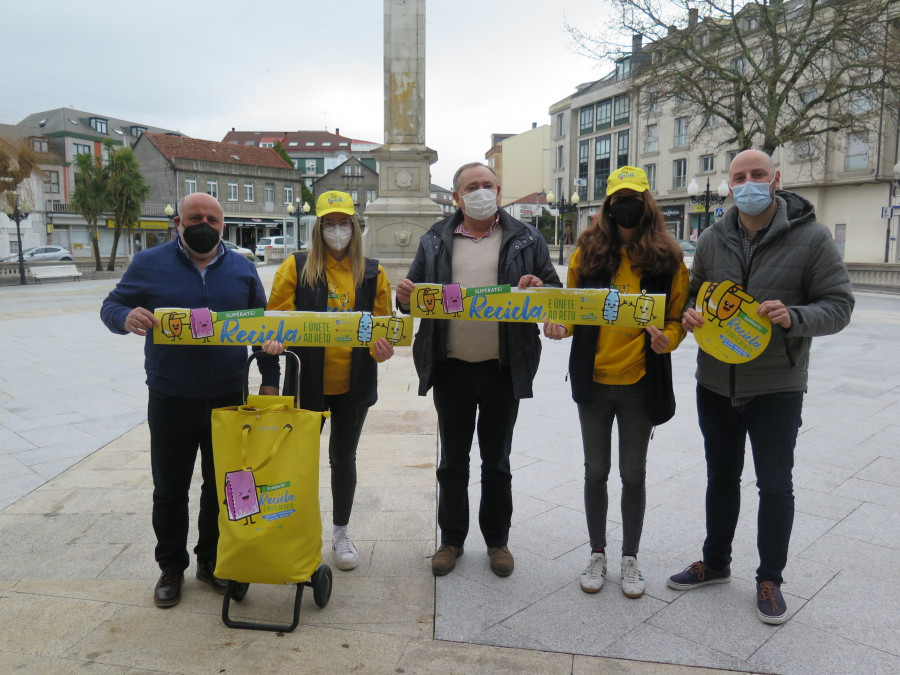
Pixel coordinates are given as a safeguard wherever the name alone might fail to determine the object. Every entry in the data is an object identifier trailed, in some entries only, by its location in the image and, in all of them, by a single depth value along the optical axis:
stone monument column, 16.50
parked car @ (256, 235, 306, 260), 48.32
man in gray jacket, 2.94
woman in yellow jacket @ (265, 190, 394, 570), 3.38
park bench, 27.23
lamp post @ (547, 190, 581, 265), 33.64
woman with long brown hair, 3.20
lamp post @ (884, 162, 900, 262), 30.61
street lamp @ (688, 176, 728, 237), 18.66
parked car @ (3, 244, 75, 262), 37.50
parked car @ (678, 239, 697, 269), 31.93
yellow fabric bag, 2.87
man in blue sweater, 3.16
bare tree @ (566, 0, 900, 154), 16.30
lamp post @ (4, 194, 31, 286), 25.44
